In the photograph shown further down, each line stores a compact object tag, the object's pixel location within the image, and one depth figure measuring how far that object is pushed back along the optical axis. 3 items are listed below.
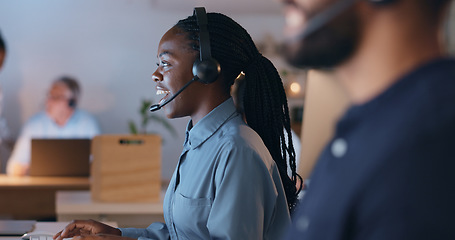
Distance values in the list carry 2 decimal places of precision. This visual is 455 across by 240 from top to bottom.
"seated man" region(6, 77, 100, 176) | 4.95
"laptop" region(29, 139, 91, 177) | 3.41
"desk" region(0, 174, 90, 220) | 3.45
